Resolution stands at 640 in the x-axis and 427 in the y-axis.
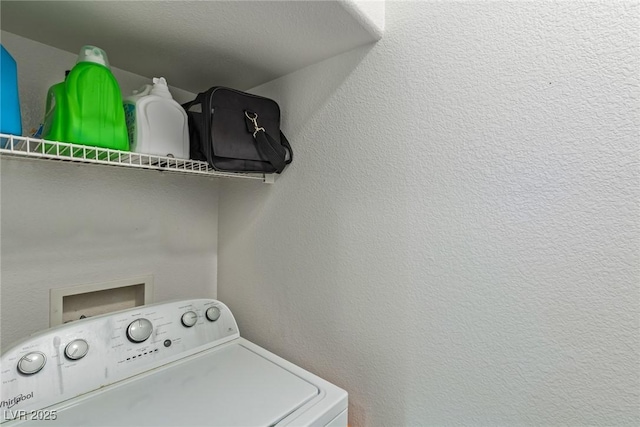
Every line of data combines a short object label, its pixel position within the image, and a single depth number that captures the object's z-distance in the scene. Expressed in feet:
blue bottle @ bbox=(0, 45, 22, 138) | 2.42
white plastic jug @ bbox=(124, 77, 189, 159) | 3.21
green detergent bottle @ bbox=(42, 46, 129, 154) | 2.70
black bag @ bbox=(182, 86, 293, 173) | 3.45
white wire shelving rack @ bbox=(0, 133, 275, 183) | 2.50
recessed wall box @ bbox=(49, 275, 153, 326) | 3.65
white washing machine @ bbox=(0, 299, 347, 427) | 2.61
